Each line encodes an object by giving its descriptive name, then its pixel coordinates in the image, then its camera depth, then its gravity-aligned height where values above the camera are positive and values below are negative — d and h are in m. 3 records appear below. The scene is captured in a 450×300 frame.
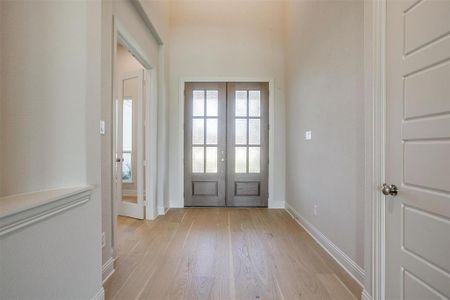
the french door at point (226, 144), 4.44 +0.06
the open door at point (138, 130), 3.66 +0.27
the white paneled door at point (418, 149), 1.12 -0.01
